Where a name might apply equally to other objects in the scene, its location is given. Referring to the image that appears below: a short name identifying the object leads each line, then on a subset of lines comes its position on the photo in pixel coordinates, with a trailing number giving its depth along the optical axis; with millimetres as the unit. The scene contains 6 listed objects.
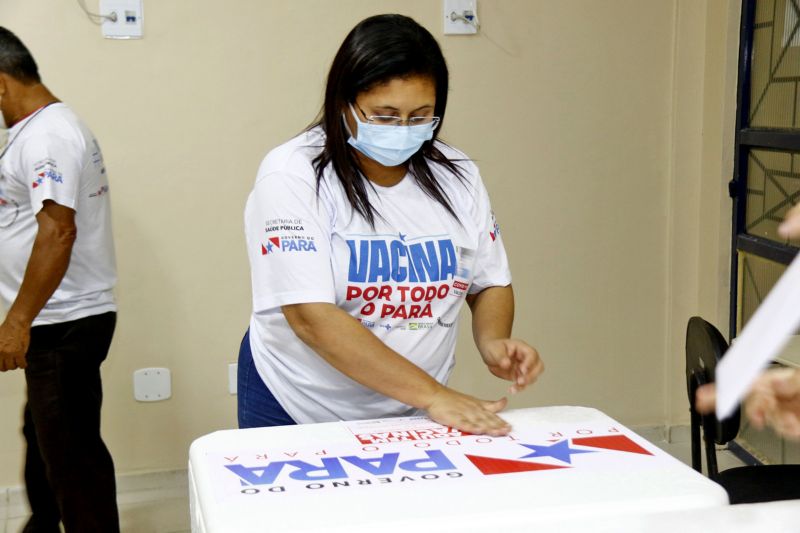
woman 1438
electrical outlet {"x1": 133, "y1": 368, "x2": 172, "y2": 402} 3049
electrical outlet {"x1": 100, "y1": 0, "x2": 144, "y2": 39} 2850
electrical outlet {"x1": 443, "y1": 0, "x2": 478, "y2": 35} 3104
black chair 1847
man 2217
